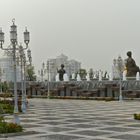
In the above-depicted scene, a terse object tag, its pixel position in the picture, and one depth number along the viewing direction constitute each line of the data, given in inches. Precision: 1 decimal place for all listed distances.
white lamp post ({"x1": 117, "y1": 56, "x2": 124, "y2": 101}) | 1704.0
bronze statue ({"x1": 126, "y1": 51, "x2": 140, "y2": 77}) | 1894.7
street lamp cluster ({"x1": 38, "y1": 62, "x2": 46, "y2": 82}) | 2554.6
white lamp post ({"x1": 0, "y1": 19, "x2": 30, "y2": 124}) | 617.1
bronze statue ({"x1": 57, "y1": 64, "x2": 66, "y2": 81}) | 2363.9
